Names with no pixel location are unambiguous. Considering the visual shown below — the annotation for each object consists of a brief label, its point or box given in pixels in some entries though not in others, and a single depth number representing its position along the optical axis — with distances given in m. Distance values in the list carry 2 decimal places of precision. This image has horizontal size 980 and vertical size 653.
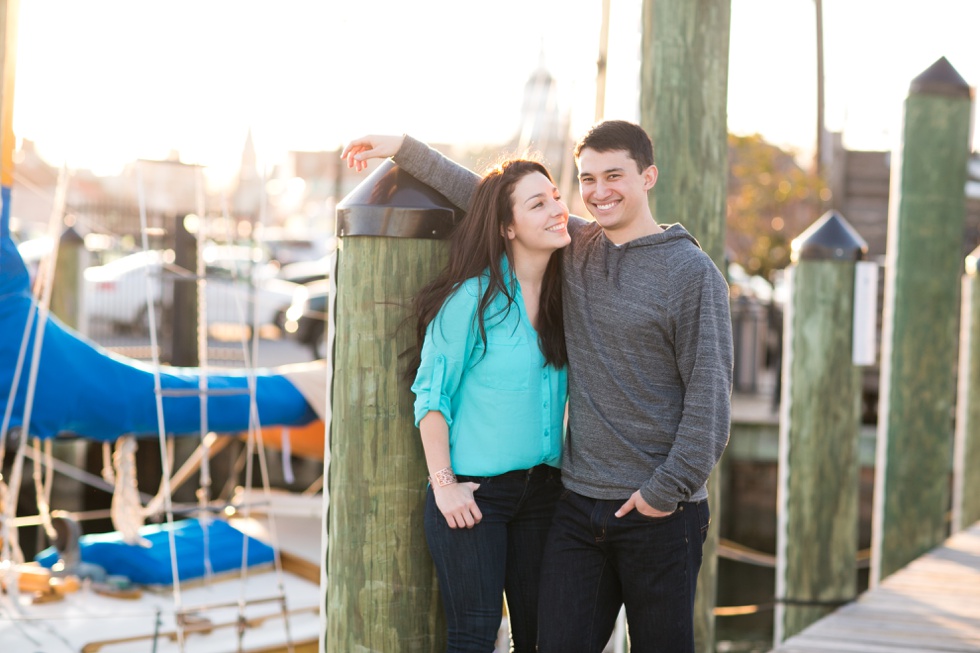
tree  16.31
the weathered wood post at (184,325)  11.22
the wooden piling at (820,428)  5.94
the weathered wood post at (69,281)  11.35
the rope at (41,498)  6.12
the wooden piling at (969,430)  7.84
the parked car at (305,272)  20.17
